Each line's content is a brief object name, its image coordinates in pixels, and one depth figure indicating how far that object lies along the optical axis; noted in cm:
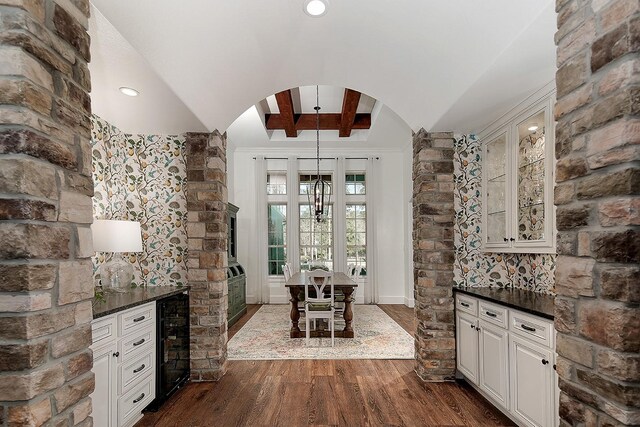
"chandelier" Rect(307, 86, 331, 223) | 511
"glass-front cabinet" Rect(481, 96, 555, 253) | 261
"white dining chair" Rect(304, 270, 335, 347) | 435
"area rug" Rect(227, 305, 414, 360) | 398
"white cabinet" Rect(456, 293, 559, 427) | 215
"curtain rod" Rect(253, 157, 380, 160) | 696
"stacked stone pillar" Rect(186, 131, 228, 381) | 331
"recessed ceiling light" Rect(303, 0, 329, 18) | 203
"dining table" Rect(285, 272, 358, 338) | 462
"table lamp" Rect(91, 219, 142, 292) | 266
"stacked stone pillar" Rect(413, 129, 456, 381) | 333
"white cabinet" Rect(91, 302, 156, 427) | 212
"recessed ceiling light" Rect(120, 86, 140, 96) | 255
